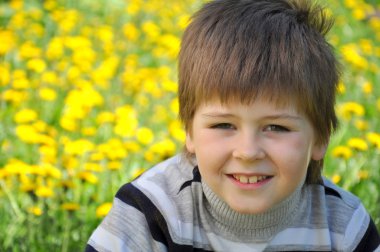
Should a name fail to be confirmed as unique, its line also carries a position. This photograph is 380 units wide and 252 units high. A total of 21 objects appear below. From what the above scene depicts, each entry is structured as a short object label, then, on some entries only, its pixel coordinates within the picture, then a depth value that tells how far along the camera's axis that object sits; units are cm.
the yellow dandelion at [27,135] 490
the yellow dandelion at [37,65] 629
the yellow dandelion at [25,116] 530
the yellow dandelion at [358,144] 518
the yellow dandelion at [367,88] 651
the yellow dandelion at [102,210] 433
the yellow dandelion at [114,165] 484
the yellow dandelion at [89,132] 542
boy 308
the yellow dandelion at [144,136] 537
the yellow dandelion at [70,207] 431
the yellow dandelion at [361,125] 580
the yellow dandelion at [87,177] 454
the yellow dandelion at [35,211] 429
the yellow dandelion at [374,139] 511
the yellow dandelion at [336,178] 487
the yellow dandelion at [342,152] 507
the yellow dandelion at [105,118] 554
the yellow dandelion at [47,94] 575
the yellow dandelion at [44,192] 432
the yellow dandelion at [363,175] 507
